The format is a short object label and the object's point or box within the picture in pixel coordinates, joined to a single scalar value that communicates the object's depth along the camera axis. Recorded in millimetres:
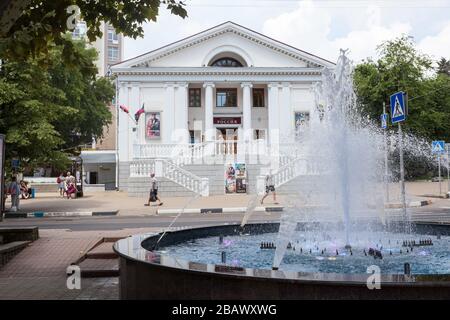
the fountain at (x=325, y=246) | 3918
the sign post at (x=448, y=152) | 28109
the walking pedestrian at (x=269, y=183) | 24378
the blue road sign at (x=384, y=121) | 20422
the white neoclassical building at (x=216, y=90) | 40281
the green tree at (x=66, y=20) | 7613
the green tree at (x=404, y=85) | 45344
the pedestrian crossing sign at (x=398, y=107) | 12207
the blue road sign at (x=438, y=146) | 24688
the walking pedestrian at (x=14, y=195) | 22484
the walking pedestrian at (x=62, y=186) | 35581
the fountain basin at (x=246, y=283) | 3758
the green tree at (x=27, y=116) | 19922
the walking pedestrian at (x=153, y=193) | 24342
